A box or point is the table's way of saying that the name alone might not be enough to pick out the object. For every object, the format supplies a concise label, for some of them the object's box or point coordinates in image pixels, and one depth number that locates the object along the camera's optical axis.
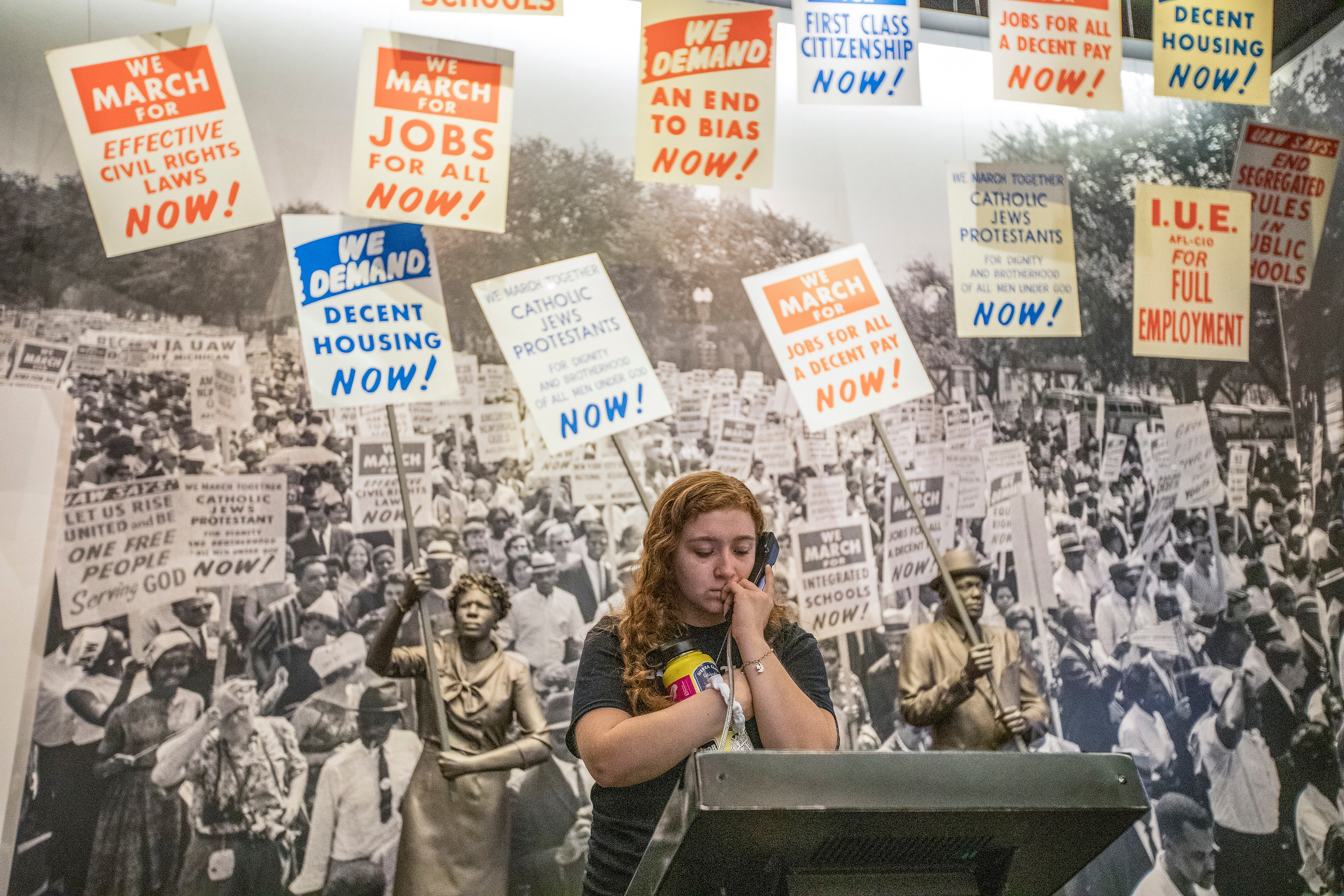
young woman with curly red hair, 1.40
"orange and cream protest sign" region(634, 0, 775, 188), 3.57
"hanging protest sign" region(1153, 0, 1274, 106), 3.79
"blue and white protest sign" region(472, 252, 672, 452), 3.59
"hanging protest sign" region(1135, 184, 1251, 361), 4.12
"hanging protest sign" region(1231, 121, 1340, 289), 4.62
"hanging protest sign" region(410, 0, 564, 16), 3.25
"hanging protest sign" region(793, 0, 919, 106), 3.62
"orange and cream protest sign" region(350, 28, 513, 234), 3.42
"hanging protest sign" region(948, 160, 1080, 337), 4.02
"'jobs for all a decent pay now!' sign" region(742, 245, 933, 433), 3.74
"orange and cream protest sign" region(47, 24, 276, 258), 3.25
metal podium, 0.86
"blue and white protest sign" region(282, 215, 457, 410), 3.39
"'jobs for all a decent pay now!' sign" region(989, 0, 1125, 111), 3.67
